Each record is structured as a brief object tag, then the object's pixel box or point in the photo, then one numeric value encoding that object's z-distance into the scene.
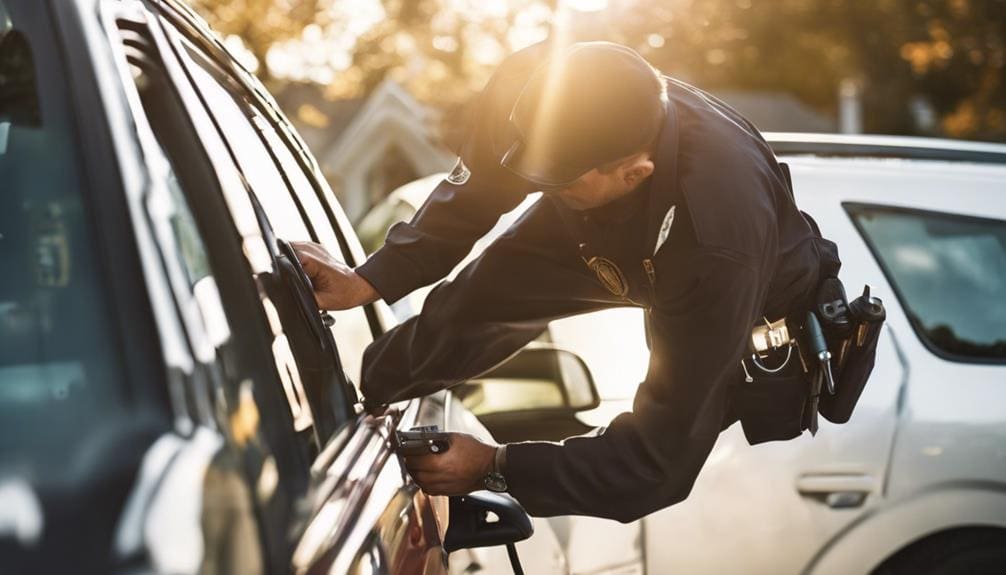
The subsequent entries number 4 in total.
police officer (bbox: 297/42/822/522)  2.38
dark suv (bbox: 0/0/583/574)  1.11
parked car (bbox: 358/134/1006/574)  3.75
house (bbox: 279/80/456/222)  29.22
